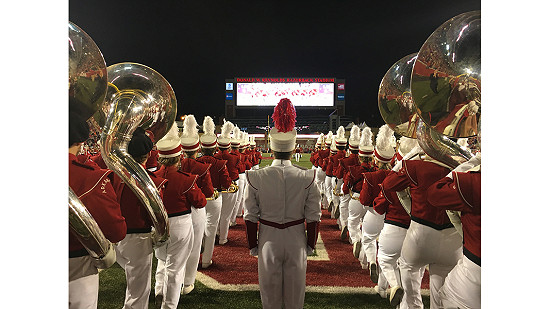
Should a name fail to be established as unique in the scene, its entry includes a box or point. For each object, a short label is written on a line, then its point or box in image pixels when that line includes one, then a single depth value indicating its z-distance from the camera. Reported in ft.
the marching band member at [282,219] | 9.01
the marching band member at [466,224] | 5.87
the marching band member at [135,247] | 9.25
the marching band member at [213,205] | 16.71
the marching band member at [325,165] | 30.66
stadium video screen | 166.71
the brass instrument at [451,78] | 5.79
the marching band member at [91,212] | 5.90
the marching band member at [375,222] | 14.23
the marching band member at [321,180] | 35.12
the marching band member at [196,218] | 13.06
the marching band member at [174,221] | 10.91
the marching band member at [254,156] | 40.59
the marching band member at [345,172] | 21.95
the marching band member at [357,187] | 17.08
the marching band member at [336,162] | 27.68
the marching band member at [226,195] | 20.78
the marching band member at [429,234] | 8.84
